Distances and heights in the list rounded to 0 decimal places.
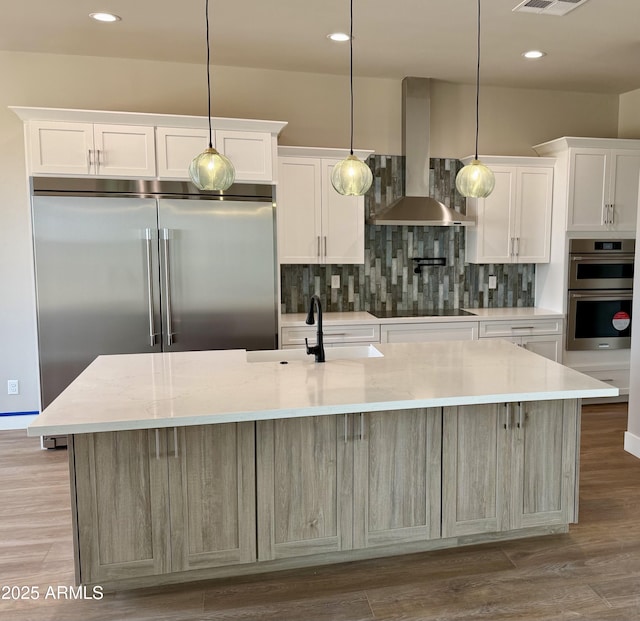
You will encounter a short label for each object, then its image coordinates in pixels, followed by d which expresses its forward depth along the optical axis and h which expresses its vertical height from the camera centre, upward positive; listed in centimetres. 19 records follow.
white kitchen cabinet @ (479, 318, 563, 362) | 472 -69
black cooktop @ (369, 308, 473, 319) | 477 -52
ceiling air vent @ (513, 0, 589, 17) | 317 +147
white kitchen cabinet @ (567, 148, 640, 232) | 480 +58
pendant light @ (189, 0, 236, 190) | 244 +39
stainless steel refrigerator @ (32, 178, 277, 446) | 388 -8
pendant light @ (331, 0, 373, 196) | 266 +39
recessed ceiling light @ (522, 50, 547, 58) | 413 +153
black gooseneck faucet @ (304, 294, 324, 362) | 275 -44
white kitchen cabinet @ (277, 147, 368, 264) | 450 +36
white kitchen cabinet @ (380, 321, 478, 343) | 456 -64
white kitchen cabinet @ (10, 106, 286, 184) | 381 +82
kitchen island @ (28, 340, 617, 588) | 222 -91
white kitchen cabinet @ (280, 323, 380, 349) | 441 -65
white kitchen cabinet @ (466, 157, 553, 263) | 489 +37
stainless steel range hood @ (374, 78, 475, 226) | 469 +86
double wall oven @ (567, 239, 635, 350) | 488 -34
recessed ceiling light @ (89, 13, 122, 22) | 345 +153
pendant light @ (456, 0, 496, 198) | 279 +38
